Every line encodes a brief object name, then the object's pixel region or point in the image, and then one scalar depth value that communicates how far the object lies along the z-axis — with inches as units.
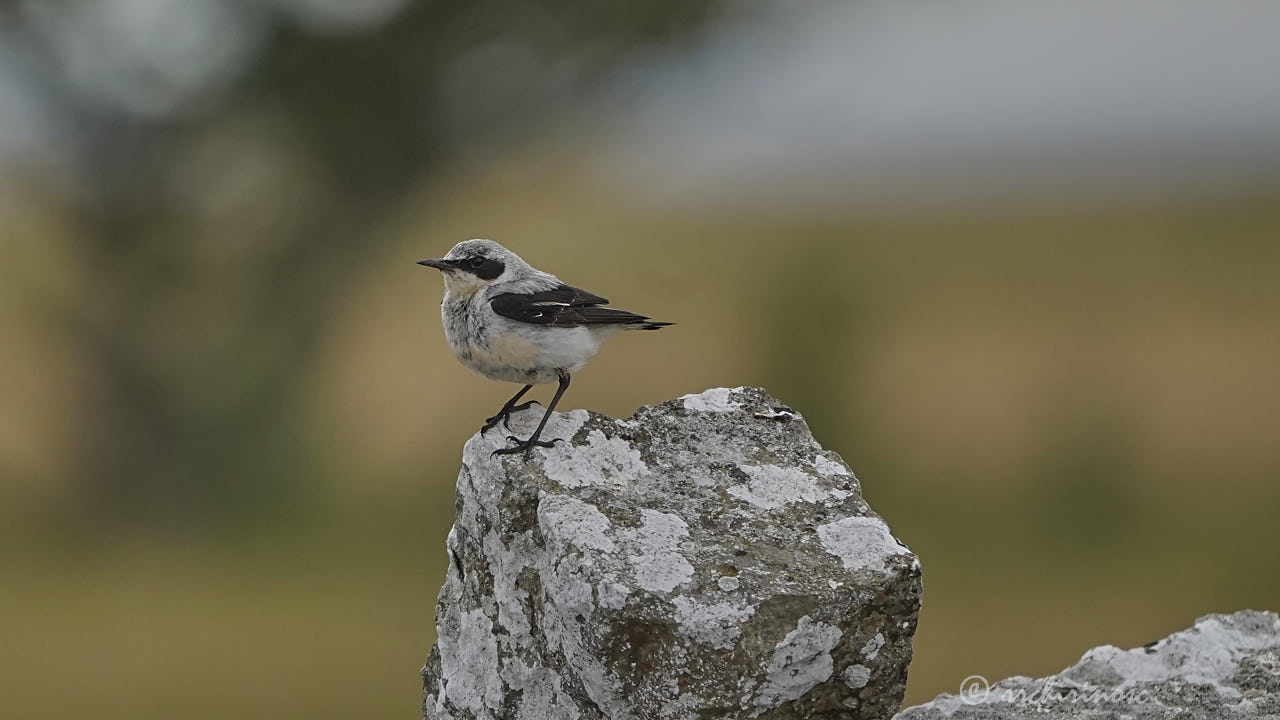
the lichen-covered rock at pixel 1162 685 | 373.7
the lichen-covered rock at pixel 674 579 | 308.7
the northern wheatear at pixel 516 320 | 383.9
